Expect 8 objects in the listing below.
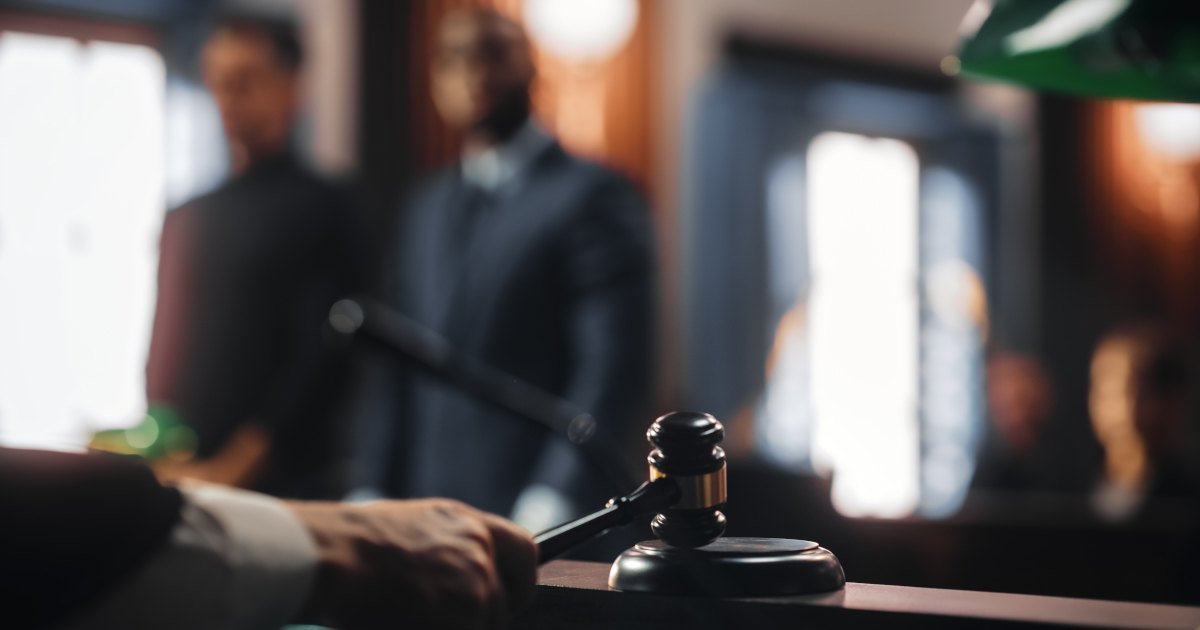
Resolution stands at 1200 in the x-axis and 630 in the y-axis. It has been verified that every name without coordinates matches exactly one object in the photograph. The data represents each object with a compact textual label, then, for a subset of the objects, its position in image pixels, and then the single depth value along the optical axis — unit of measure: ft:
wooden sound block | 2.46
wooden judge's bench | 2.18
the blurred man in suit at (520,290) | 7.20
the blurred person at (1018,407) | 17.10
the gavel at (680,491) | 2.63
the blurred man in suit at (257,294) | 8.36
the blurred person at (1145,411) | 13.64
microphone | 4.15
